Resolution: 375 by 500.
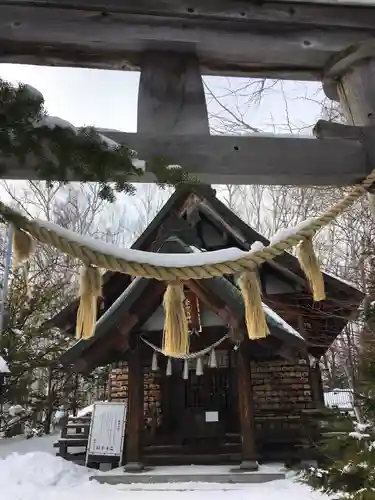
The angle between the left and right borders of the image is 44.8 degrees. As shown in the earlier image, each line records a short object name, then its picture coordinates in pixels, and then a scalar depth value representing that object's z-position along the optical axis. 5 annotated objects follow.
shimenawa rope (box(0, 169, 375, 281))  1.96
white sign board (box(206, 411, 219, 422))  8.70
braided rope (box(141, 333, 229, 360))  8.01
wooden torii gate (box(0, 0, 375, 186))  2.43
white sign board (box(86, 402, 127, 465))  8.94
